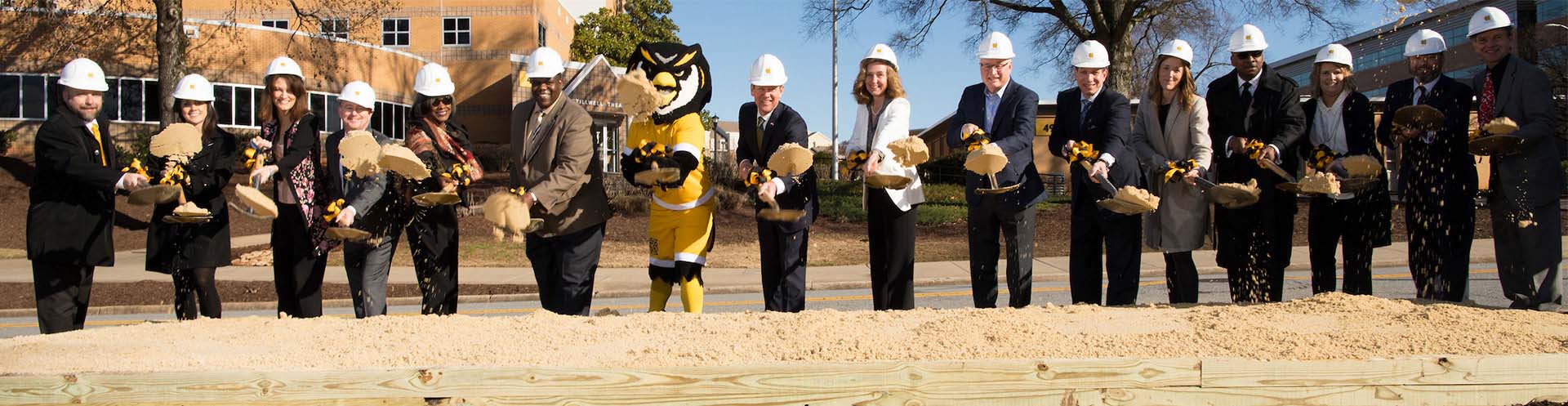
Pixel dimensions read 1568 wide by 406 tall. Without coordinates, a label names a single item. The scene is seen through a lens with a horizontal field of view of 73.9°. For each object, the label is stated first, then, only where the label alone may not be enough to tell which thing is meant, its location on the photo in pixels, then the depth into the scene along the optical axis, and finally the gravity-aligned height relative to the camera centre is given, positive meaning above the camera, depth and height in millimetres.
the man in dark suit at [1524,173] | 5338 +91
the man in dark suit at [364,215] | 5328 -139
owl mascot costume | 5164 +177
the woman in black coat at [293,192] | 5406 -21
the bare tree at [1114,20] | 19578 +3480
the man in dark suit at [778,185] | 5371 +19
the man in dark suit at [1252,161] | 5527 +166
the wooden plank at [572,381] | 3523 -657
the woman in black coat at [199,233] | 5555 -241
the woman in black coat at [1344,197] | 5637 +5
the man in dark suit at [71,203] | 5336 -83
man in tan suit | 5266 +36
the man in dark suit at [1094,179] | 5504 +68
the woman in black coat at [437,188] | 5328 +2
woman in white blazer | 5438 -23
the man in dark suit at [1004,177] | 5504 +65
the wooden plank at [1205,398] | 3537 -717
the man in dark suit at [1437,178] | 5570 +69
